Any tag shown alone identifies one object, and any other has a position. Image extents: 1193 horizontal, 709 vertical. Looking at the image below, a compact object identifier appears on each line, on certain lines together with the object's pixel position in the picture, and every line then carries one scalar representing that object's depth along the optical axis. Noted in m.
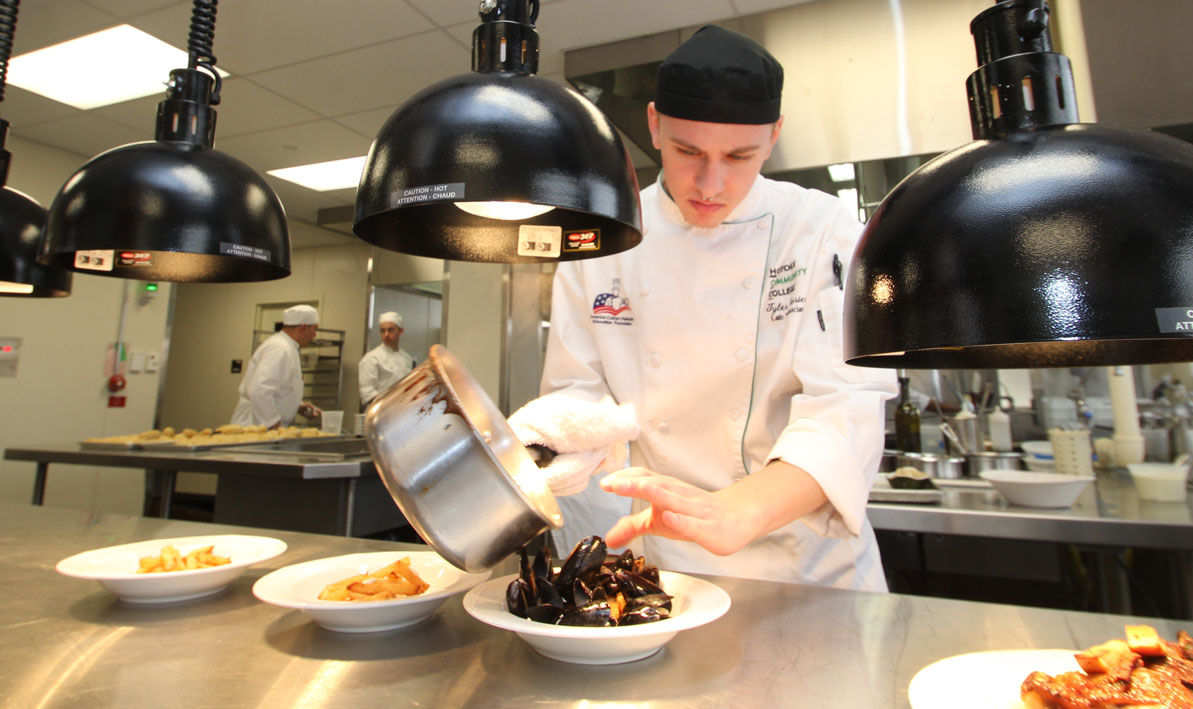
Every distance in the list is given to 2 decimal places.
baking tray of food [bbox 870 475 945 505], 2.04
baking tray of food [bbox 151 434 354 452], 3.00
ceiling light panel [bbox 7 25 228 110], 3.18
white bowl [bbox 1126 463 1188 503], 1.98
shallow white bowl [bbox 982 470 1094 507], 1.93
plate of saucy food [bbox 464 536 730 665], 0.66
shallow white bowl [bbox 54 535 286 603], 0.87
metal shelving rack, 6.79
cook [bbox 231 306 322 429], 5.26
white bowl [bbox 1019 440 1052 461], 2.75
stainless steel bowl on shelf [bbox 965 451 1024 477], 2.75
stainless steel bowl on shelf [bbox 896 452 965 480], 2.69
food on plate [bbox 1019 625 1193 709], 0.52
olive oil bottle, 2.90
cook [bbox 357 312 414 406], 5.82
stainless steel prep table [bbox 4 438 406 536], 2.51
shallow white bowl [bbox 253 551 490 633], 0.75
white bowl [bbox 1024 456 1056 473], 2.67
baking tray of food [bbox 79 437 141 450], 3.17
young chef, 1.08
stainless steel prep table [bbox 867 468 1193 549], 1.69
